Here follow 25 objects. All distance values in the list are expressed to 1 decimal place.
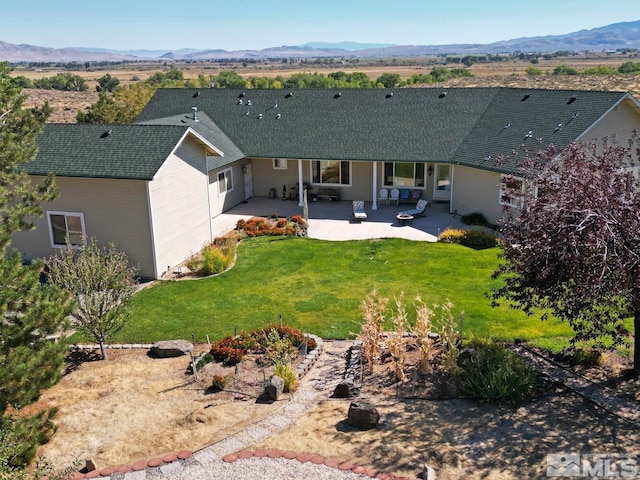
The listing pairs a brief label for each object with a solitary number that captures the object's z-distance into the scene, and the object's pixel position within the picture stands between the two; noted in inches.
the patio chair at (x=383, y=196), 1194.0
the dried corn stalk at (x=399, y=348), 493.7
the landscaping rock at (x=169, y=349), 579.5
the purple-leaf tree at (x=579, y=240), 388.8
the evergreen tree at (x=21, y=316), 391.9
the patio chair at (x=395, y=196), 1192.8
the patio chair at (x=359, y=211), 1077.0
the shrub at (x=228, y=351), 547.5
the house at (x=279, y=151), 813.2
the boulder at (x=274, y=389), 474.9
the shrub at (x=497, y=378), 452.4
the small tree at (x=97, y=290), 559.8
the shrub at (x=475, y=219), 1048.8
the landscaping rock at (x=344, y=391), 475.5
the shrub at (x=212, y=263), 830.5
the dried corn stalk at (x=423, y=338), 498.6
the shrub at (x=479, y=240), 919.7
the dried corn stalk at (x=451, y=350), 481.1
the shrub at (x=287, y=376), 490.6
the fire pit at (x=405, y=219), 1056.8
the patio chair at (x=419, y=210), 1099.9
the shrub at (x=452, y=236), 944.9
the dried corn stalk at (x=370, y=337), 515.7
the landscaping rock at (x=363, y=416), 422.0
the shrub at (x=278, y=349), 530.9
